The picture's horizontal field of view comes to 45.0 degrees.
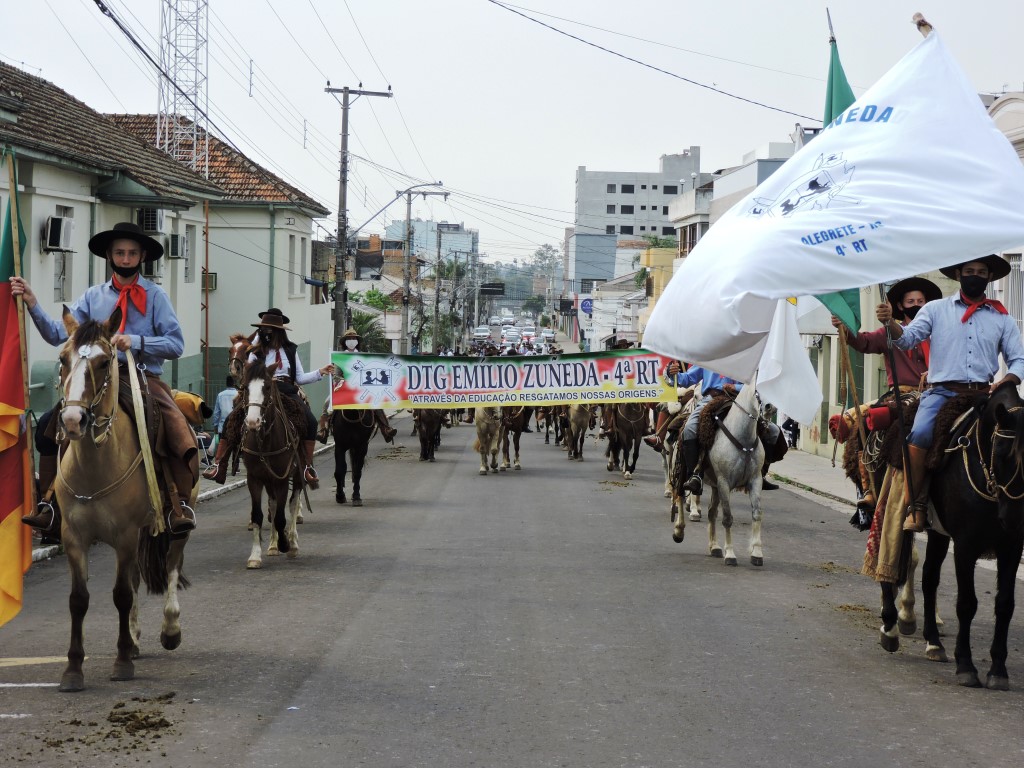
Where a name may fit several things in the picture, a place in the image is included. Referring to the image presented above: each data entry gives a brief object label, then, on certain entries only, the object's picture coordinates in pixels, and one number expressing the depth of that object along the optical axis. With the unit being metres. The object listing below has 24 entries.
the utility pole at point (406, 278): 60.06
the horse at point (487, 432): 24.70
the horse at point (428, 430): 27.27
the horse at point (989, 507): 7.76
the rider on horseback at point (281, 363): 13.91
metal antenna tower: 34.34
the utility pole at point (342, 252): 35.66
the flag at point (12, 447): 8.02
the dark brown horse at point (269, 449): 12.95
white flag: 7.48
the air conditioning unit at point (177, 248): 28.86
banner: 22.67
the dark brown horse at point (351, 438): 19.50
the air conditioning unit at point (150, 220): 26.38
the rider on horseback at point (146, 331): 8.48
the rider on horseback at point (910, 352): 9.80
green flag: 9.63
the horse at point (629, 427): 24.41
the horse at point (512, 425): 25.84
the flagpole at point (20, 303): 8.01
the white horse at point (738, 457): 13.64
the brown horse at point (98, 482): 7.38
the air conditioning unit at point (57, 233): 20.33
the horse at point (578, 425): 28.28
